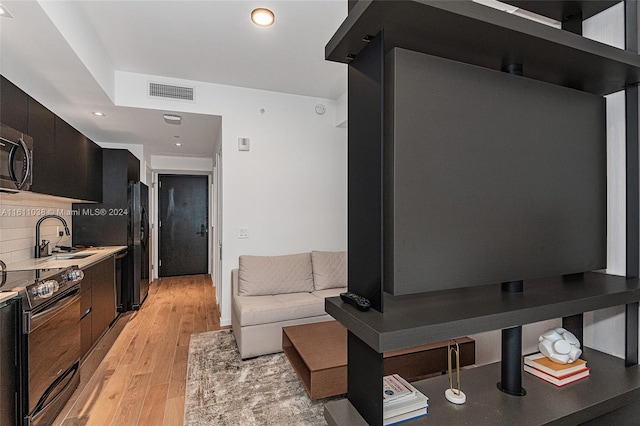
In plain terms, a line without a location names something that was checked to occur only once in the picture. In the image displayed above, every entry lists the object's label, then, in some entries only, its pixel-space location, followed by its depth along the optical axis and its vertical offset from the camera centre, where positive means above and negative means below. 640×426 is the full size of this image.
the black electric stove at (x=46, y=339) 1.72 -0.76
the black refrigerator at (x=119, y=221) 4.02 -0.11
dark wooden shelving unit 0.84 -0.17
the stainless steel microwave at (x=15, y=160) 1.97 +0.34
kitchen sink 3.14 -0.44
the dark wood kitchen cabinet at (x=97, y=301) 2.85 -0.88
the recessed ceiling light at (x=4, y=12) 1.65 +1.05
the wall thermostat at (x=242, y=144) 3.69 +0.77
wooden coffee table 1.99 -0.98
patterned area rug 2.04 -1.31
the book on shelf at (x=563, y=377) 1.15 -0.61
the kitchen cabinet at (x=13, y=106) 2.05 +0.72
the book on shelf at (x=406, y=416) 0.95 -0.62
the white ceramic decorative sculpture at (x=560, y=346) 1.17 -0.50
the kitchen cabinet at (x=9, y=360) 1.61 -0.75
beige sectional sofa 2.93 -0.87
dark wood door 6.61 -0.27
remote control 0.89 -0.26
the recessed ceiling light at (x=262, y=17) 2.30 +1.42
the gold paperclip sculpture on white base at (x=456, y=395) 1.07 -0.62
